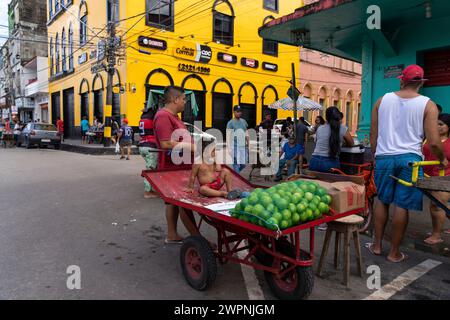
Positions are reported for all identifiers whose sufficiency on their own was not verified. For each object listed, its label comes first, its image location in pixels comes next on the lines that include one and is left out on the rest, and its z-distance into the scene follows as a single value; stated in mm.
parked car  19188
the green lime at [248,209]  2573
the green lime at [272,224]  2357
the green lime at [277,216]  2416
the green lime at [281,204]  2500
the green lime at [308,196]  2638
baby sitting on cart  3643
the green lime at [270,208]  2497
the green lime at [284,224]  2434
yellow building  18562
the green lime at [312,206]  2606
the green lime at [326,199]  2750
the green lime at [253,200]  2621
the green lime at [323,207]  2676
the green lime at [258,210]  2499
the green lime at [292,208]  2498
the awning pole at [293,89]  7012
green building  6256
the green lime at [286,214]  2456
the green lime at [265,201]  2561
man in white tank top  3455
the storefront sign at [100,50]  19672
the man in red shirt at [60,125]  23984
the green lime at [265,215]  2445
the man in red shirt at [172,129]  3875
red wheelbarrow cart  2664
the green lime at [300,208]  2525
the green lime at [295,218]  2494
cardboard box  2785
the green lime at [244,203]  2654
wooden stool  3178
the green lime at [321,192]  2758
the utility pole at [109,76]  17470
